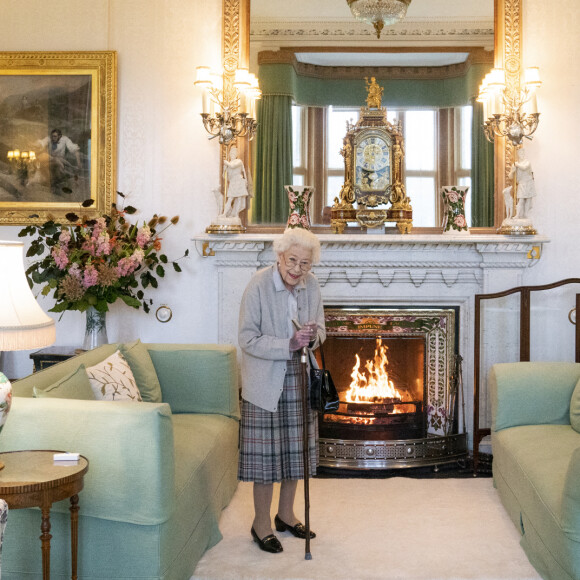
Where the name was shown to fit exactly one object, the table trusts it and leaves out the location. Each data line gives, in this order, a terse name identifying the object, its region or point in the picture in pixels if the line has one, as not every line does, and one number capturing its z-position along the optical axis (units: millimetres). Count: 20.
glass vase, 4551
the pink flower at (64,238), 4445
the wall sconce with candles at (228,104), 4641
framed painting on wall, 4922
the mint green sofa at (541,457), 2704
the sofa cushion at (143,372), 3770
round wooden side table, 2252
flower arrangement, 4359
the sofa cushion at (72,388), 2869
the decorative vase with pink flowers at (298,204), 4793
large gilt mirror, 4852
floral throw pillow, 3299
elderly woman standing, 3152
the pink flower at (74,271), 4348
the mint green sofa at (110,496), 2590
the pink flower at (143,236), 4551
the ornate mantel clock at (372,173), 4863
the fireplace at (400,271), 4750
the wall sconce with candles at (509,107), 4609
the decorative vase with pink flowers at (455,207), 4770
